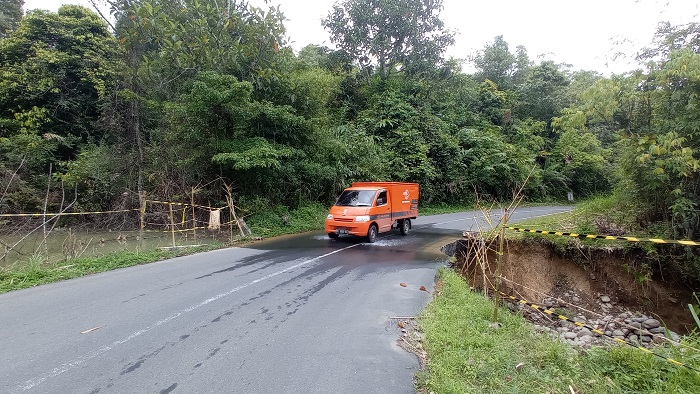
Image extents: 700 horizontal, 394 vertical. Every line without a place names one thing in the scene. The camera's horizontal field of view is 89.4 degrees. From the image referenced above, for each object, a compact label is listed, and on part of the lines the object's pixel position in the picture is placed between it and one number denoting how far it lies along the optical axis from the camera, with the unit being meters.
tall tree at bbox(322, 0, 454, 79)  25.98
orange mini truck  11.52
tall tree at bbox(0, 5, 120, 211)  17.67
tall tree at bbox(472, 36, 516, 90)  37.22
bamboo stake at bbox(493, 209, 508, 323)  5.27
